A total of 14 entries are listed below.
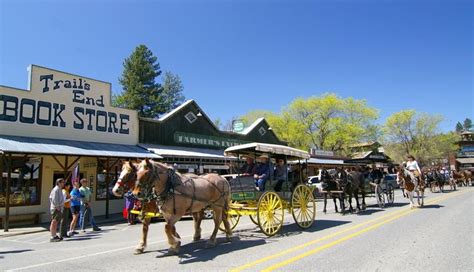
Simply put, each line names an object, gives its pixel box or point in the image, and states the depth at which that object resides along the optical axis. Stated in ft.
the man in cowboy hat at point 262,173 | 35.86
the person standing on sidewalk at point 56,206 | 39.19
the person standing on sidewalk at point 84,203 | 46.29
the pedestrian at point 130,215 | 52.65
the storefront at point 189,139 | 76.84
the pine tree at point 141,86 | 190.60
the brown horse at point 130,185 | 26.04
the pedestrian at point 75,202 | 44.30
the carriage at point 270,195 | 33.91
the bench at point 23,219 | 52.85
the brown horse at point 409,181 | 55.77
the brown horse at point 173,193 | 26.38
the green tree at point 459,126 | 614.91
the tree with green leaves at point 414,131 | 207.10
